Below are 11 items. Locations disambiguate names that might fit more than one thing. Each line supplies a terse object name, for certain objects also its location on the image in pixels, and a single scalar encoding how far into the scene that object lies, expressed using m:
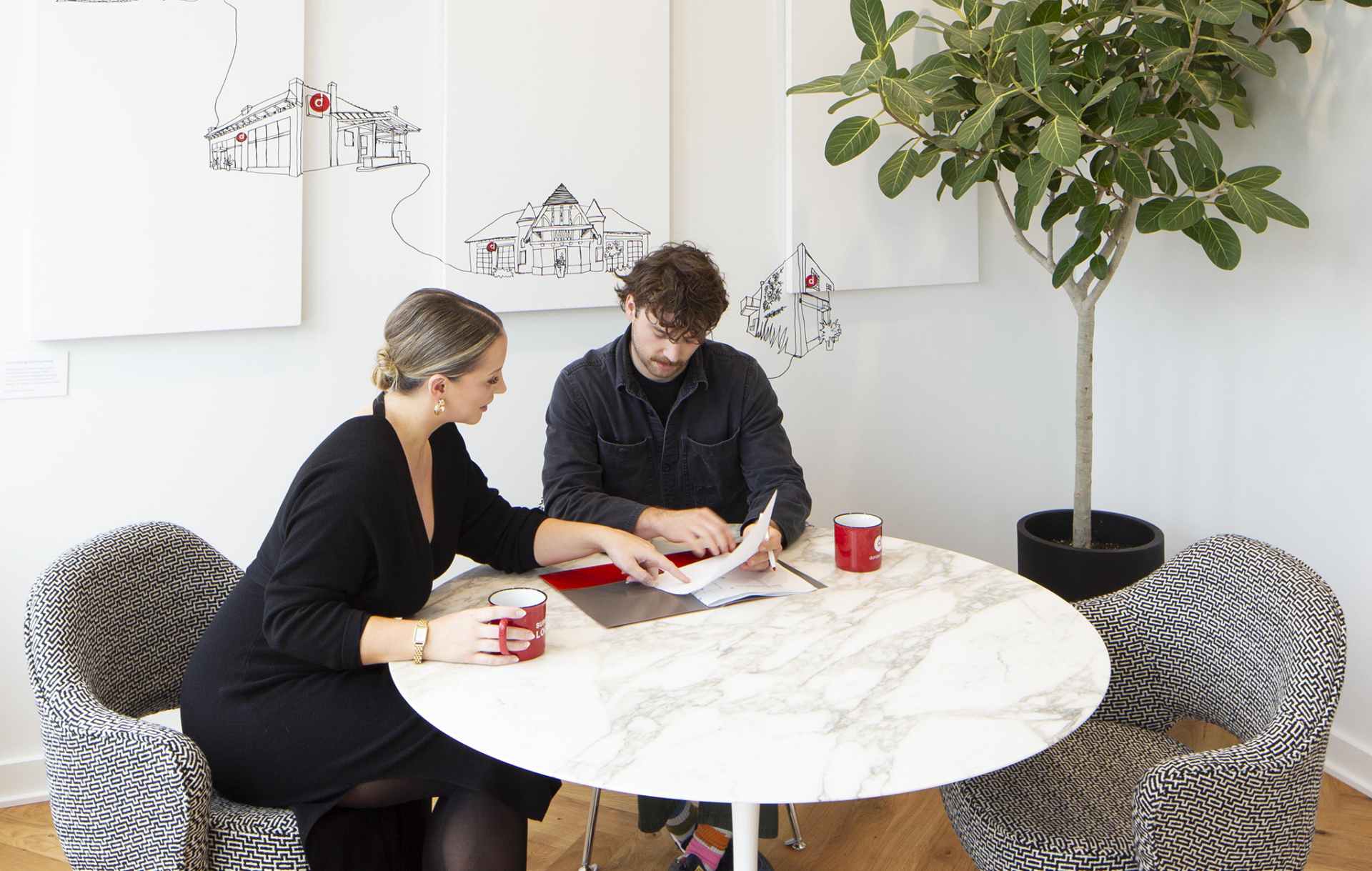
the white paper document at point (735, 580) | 1.71
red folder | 1.88
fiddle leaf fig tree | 2.46
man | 2.19
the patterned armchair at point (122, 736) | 1.45
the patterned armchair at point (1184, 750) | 1.46
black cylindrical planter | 2.78
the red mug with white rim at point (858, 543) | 1.87
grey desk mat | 1.69
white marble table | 1.23
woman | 1.53
